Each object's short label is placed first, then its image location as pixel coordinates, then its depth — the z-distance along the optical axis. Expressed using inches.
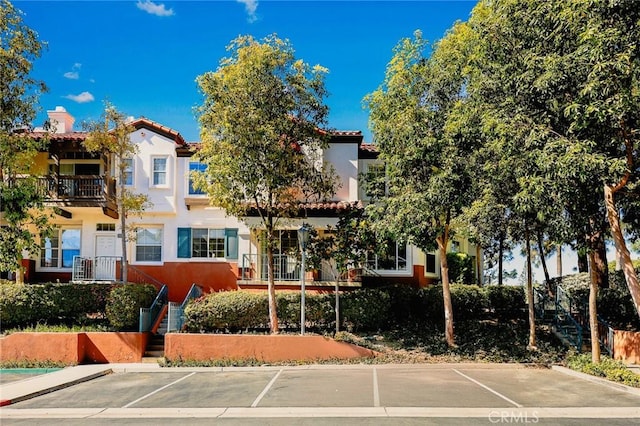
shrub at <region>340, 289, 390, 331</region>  781.3
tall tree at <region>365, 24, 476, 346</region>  661.3
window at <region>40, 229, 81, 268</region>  974.4
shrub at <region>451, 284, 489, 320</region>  843.1
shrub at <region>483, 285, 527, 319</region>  868.0
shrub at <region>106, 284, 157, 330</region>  750.5
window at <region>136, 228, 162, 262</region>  962.1
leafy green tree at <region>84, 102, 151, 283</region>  818.8
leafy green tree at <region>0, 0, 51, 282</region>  707.4
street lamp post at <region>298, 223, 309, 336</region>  690.6
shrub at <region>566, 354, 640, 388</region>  509.4
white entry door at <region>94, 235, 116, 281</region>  936.9
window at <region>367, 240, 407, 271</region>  930.1
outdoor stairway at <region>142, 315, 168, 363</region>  722.2
